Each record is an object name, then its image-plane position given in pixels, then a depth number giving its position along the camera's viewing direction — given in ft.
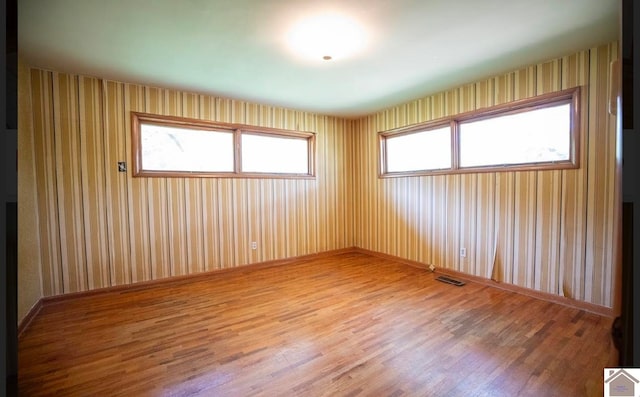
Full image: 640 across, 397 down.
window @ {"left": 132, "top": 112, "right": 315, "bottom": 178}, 11.44
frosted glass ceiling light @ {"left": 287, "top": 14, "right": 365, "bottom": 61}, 6.96
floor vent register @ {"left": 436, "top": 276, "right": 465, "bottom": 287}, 11.05
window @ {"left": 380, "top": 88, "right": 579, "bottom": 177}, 9.12
